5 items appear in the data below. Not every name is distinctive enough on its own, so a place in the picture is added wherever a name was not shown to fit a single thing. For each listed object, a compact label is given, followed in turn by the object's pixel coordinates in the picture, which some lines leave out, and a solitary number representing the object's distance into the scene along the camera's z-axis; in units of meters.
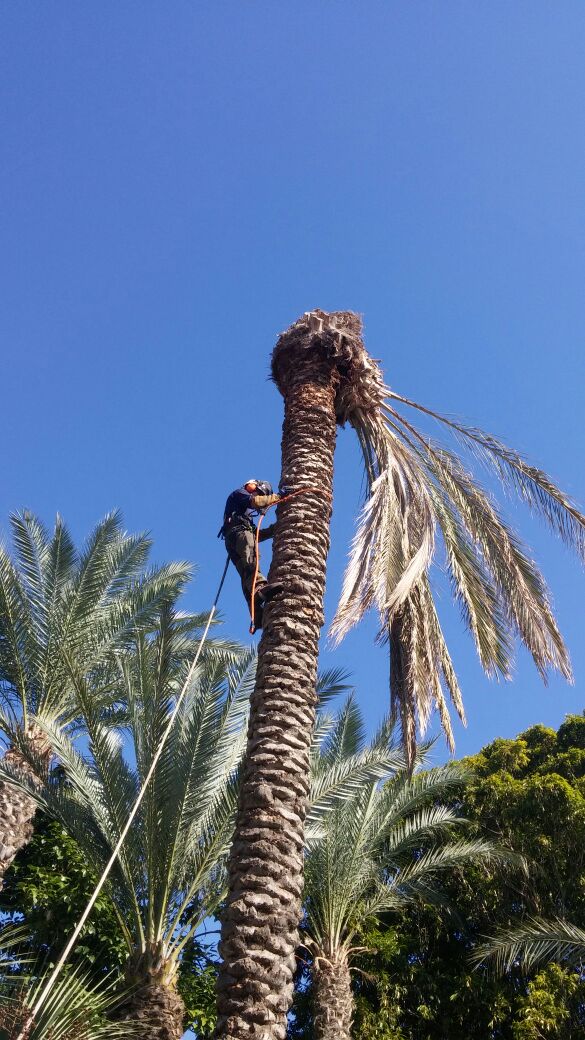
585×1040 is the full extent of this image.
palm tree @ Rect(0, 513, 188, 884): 9.98
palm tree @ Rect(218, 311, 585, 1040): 5.21
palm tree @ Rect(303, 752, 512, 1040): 11.49
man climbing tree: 7.95
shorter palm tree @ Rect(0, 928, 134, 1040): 5.23
